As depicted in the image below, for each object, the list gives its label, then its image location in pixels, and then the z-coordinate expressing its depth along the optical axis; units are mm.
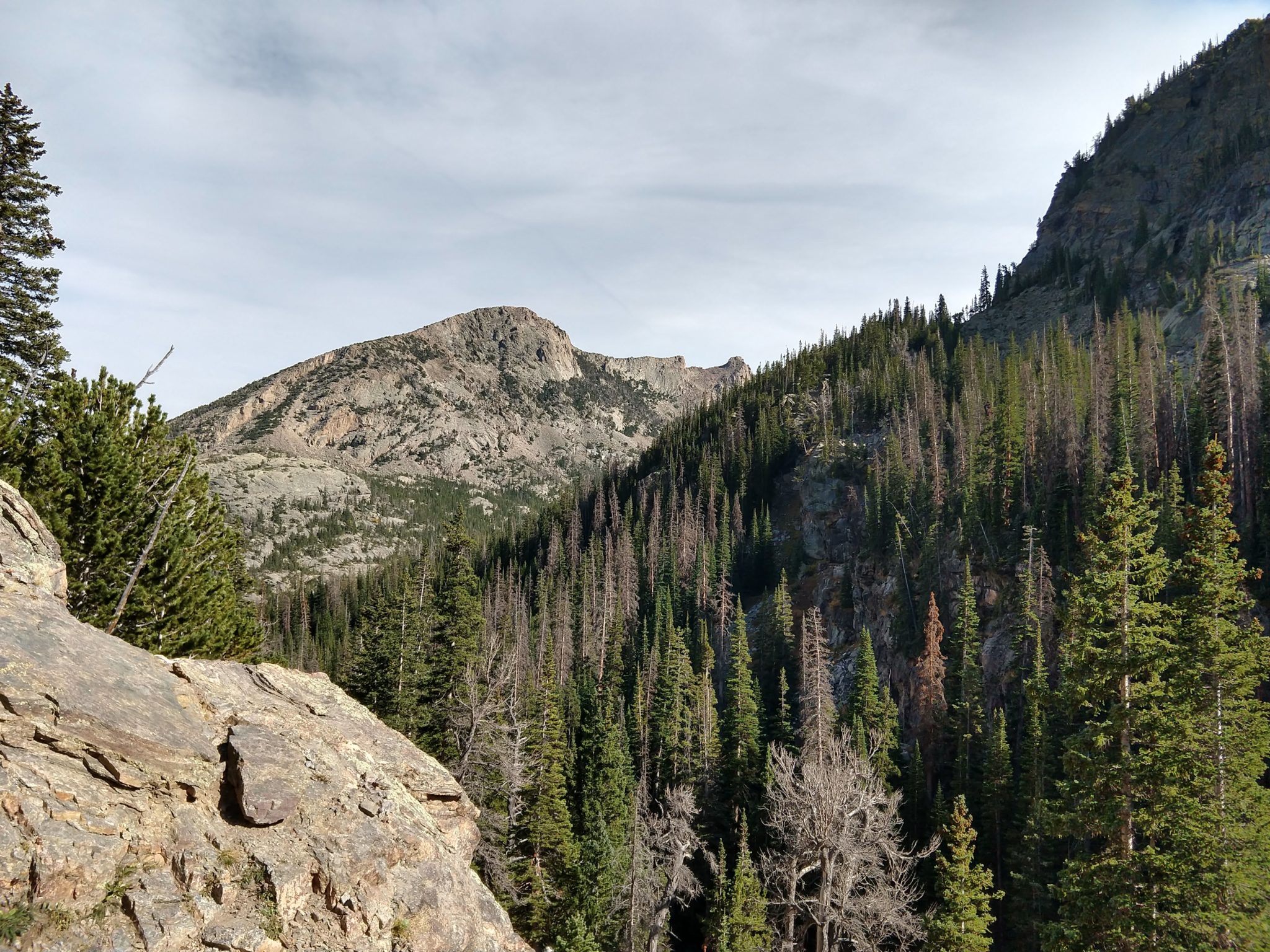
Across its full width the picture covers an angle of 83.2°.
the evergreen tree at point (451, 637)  33375
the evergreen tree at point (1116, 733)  16297
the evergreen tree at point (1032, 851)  34562
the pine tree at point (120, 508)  18828
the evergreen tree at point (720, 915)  30094
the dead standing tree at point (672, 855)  29453
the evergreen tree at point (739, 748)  47312
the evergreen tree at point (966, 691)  46406
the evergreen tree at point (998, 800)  41875
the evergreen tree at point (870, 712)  48094
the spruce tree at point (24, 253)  23250
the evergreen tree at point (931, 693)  52875
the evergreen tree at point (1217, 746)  15461
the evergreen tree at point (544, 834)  30500
